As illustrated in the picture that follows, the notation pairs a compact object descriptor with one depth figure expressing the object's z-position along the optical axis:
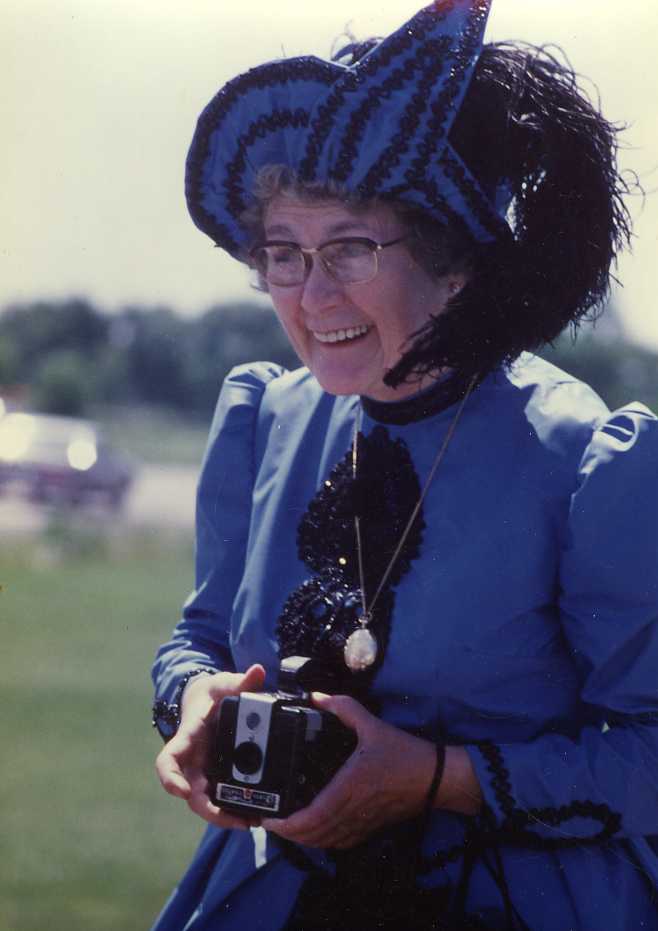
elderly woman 2.31
